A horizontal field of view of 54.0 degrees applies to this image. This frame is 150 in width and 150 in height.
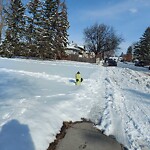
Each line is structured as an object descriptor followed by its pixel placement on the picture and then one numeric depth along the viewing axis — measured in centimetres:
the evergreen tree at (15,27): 2725
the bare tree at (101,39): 4679
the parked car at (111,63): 2989
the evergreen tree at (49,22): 2854
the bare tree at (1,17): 2429
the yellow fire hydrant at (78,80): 777
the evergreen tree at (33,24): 2829
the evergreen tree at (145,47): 4142
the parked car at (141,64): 4132
